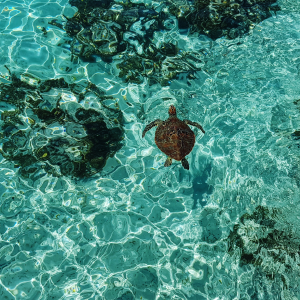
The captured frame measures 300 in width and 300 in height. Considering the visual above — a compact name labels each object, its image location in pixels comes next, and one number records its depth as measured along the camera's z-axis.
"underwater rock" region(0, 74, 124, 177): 6.13
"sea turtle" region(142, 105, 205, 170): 5.50
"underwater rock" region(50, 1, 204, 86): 7.48
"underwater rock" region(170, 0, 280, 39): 8.39
